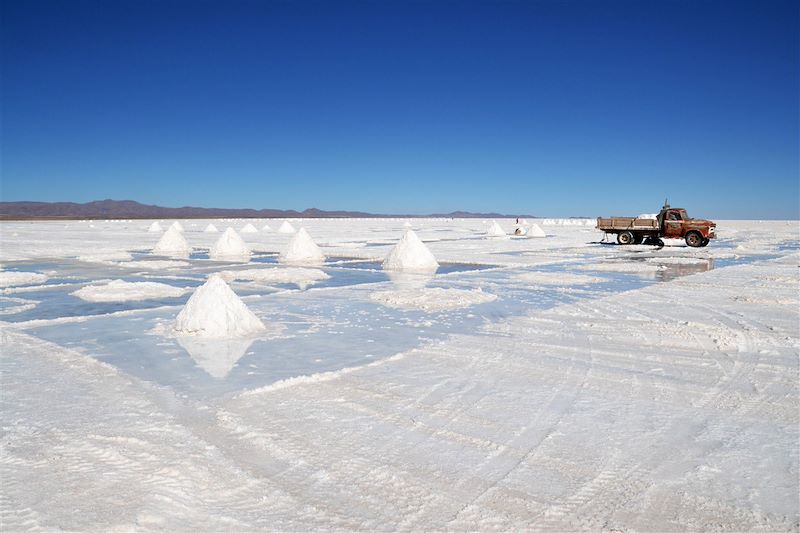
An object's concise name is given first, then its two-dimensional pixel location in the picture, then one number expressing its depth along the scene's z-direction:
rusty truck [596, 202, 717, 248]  25.34
